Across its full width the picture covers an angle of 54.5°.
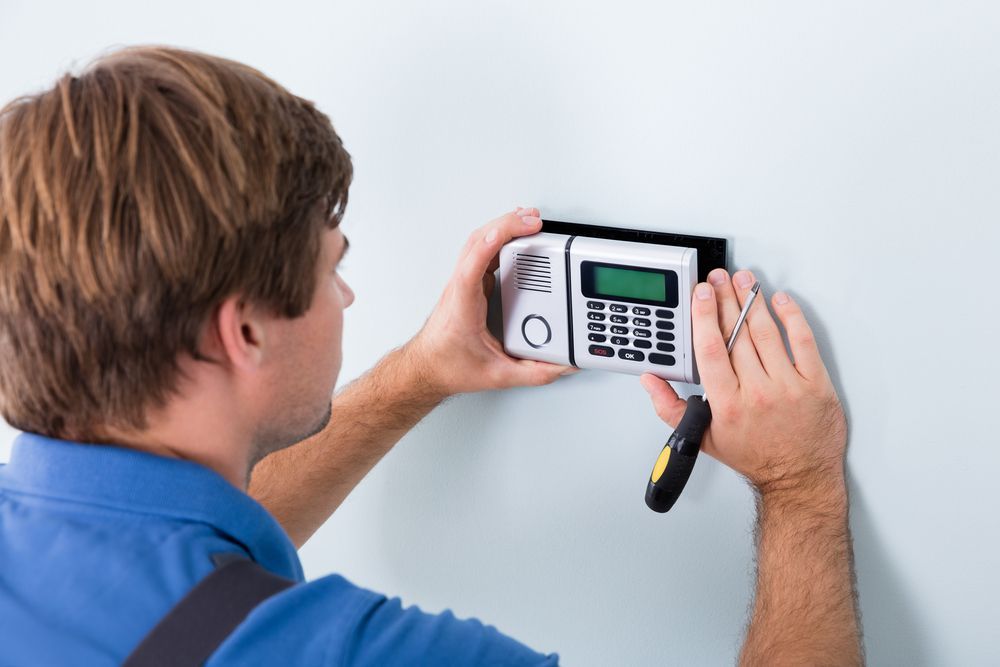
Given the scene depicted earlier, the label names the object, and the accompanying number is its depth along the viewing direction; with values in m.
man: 0.64
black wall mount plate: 0.79
